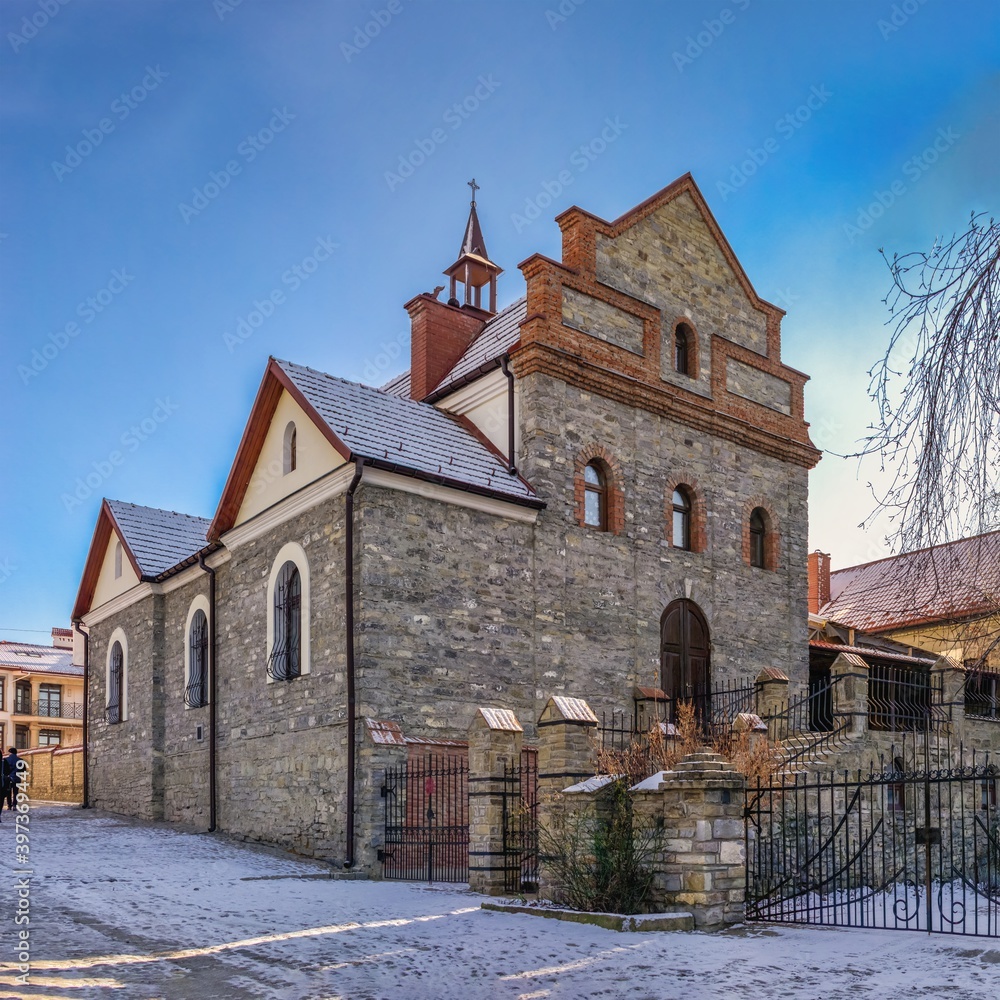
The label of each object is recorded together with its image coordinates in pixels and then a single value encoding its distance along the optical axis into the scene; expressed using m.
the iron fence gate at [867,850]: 10.58
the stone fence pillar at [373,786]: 14.73
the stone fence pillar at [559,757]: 11.30
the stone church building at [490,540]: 15.97
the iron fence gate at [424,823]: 14.59
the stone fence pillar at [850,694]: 16.94
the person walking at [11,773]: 20.36
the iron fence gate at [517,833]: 12.30
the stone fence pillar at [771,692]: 17.41
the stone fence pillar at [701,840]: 10.01
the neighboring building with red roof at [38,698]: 49.31
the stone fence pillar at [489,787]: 12.24
